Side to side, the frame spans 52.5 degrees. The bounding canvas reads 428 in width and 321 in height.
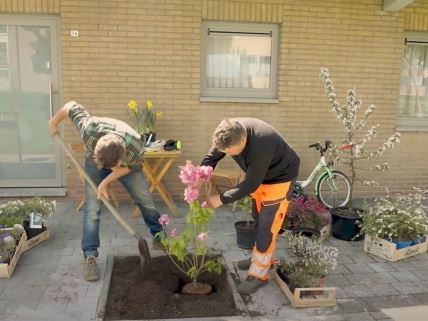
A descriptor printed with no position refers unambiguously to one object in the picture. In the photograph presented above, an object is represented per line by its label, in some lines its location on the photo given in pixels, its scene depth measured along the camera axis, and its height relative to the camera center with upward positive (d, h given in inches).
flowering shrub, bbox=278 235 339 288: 139.3 -56.8
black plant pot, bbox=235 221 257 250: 177.5 -59.1
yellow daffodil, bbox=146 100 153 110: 223.5 -8.8
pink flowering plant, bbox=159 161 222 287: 127.6 -45.6
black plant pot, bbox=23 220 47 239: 179.3 -59.9
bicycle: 233.0 -49.9
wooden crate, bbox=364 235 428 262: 171.5 -62.1
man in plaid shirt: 130.6 -26.6
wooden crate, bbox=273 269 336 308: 134.8 -64.3
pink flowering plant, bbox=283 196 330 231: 189.6 -54.1
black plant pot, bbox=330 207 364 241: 190.7 -58.0
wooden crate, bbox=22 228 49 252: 173.2 -63.5
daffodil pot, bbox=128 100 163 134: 225.1 -15.7
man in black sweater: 126.4 -25.7
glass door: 227.3 -8.3
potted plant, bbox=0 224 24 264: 153.4 -57.3
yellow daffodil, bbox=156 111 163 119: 226.2 -13.5
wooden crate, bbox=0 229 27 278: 149.9 -62.7
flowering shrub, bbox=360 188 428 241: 172.4 -50.9
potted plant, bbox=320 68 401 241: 191.5 -25.0
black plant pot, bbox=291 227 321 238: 183.5 -58.8
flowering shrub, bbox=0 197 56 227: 183.6 -52.7
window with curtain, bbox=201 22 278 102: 241.4 +15.4
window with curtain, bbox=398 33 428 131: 262.8 +4.5
